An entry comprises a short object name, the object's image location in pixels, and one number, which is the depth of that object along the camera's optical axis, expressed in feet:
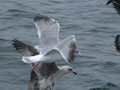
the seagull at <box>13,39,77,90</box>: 57.32
